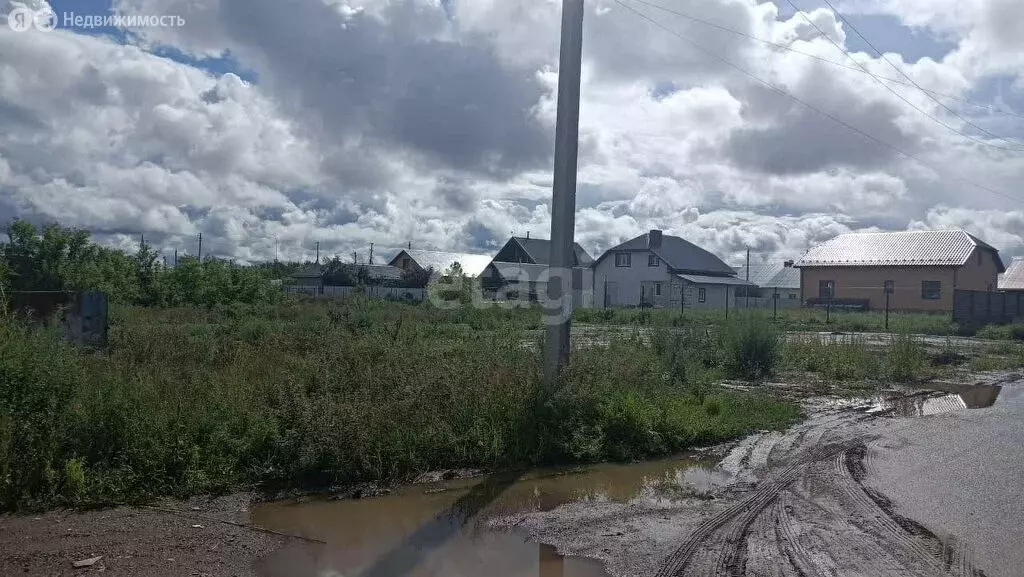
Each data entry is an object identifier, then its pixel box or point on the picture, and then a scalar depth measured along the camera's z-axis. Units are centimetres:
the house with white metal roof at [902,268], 4831
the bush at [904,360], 1520
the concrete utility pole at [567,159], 931
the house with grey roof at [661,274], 5284
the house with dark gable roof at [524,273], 4992
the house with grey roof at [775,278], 6844
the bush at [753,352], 1449
